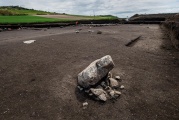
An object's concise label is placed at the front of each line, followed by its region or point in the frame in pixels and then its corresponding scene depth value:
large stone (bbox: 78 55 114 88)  2.91
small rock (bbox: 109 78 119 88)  3.07
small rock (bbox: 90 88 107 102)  2.76
